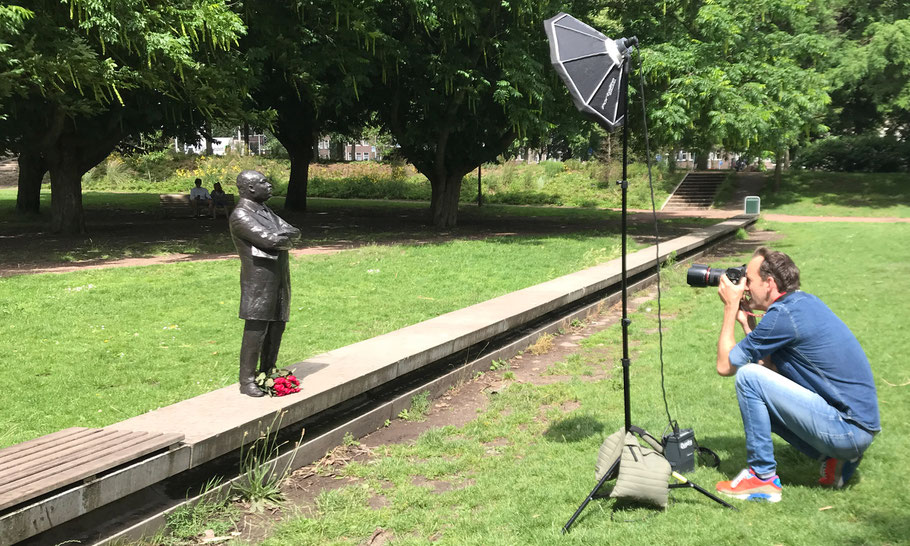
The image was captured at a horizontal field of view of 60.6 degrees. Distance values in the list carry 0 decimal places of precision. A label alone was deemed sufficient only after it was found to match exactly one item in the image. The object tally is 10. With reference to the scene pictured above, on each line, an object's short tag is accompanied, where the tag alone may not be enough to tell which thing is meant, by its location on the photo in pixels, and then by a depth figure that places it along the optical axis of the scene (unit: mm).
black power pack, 4461
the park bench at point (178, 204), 25233
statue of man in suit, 4848
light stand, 4426
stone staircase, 36188
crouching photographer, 4145
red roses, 4996
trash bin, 27000
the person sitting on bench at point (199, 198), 25016
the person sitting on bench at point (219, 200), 24047
